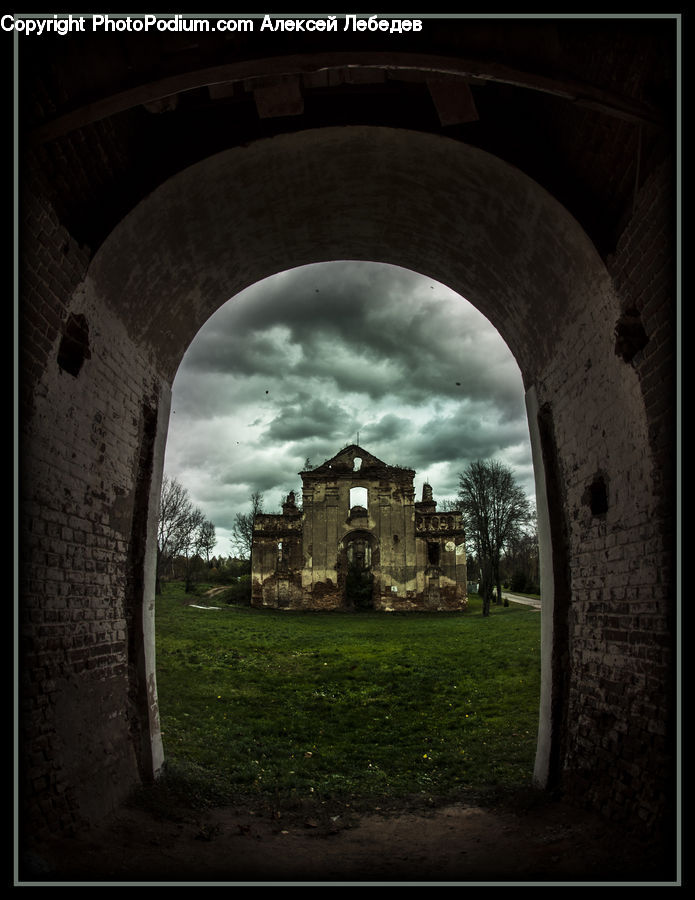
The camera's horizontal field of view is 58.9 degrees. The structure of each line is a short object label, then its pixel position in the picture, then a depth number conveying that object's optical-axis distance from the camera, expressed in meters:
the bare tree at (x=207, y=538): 58.75
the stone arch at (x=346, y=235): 5.46
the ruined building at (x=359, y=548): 33.69
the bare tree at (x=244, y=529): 56.84
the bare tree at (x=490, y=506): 35.19
